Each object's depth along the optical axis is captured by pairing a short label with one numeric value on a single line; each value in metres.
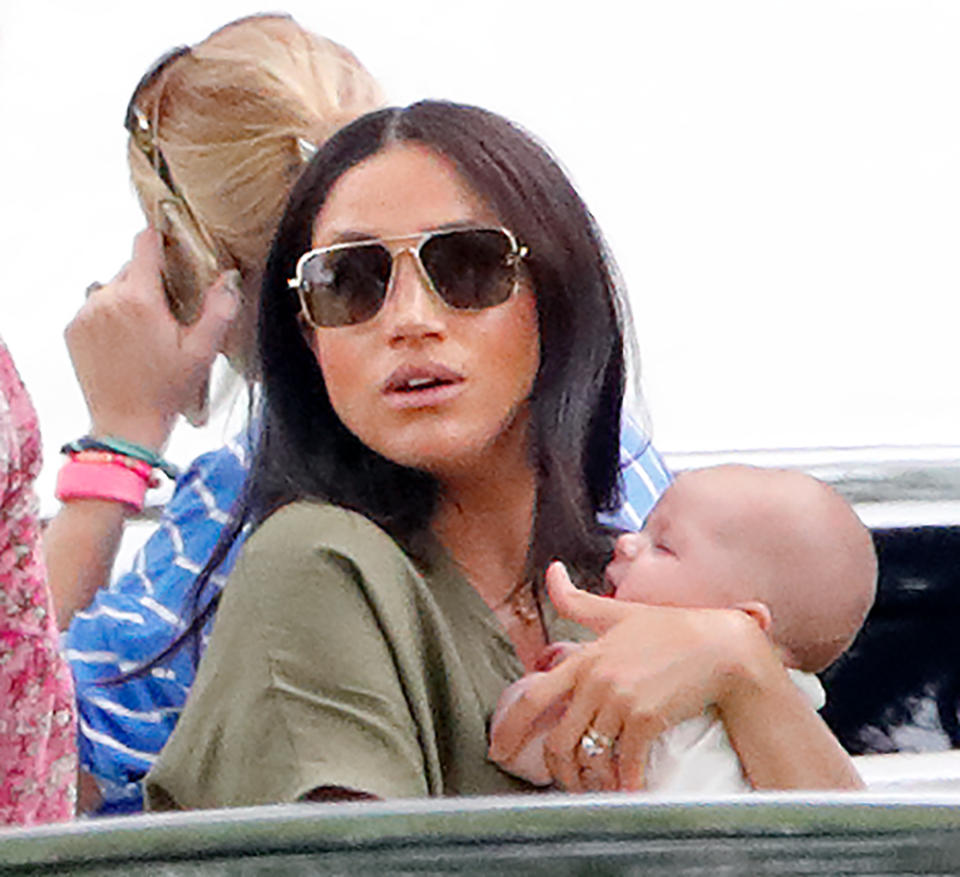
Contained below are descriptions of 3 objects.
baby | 9.06
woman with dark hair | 8.96
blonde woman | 9.47
